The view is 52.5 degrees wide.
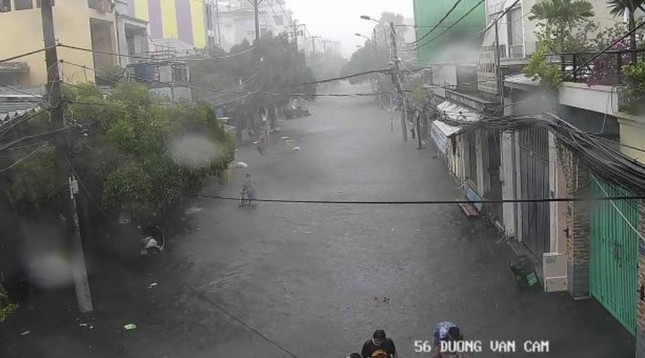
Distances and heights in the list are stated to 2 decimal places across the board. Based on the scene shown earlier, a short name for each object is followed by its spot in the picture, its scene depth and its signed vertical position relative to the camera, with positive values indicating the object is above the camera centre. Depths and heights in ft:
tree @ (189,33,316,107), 134.00 +6.19
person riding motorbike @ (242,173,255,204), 71.69 -9.92
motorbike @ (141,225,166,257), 53.26 -11.26
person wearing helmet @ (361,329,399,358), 25.14 -9.88
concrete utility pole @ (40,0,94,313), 38.93 -3.40
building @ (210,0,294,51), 280.72 +33.33
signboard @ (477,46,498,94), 49.14 +0.92
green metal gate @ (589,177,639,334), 29.60 -8.64
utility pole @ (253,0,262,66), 121.86 +13.76
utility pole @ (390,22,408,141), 98.99 +3.18
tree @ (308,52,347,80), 334.65 +16.85
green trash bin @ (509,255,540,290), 38.11 -11.23
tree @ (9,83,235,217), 41.77 -3.37
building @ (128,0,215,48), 160.25 +21.72
